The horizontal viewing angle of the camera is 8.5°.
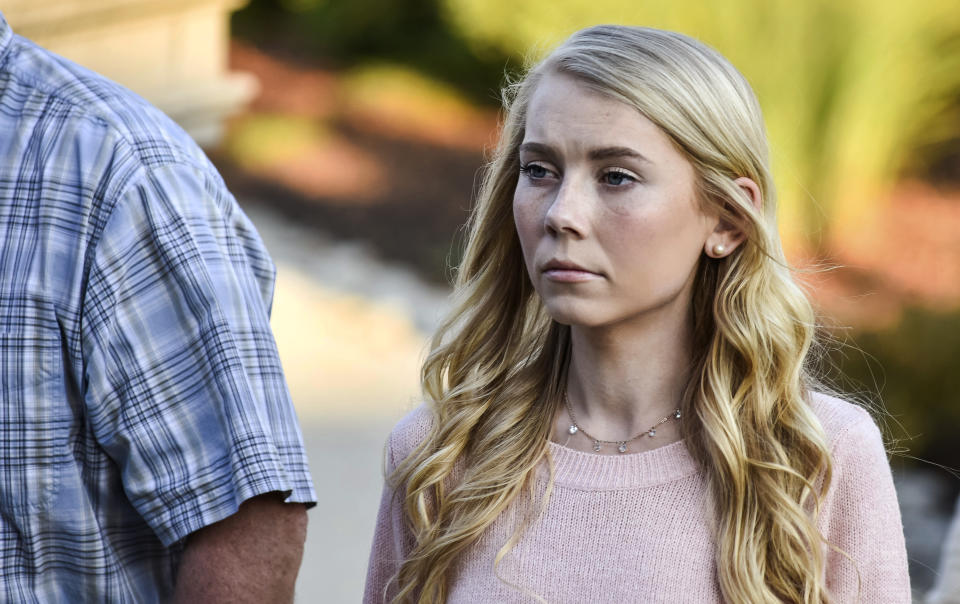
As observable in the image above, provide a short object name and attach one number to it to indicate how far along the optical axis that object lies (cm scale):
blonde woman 438
